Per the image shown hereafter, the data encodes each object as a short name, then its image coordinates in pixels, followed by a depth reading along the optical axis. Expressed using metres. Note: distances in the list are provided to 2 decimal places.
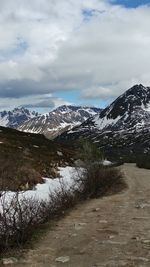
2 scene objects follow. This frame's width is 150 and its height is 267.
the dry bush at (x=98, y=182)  16.22
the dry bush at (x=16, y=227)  7.58
